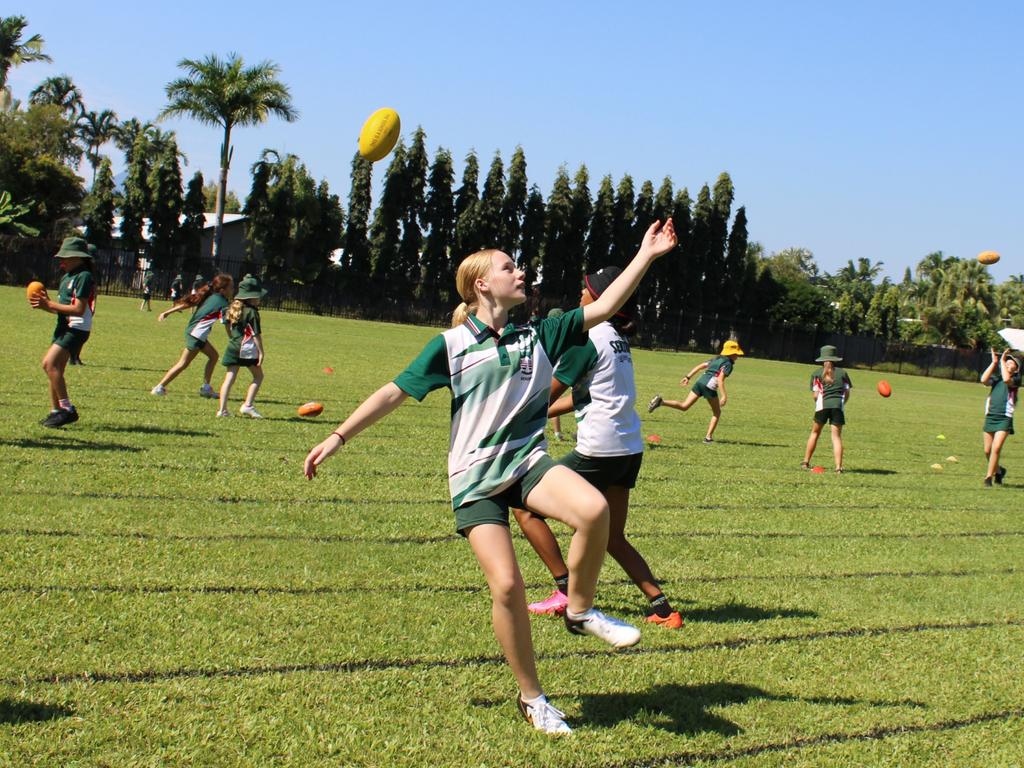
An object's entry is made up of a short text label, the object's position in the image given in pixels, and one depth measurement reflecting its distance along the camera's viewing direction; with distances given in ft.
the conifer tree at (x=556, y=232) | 190.08
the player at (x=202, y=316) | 46.37
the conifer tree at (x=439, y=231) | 181.16
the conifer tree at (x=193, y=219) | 173.78
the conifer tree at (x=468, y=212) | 181.06
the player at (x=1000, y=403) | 43.87
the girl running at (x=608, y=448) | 19.12
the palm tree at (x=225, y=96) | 154.61
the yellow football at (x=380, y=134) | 41.63
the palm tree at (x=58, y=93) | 261.03
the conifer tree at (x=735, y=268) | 211.00
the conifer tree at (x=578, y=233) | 192.03
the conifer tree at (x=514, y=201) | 184.55
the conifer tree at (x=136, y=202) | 170.09
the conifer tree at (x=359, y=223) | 179.42
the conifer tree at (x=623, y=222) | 196.24
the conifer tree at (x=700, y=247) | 205.57
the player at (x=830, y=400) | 44.32
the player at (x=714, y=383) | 51.03
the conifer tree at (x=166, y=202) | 169.78
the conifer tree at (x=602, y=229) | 194.39
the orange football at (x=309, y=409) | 41.09
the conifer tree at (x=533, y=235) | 189.98
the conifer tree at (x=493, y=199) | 182.60
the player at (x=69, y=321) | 34.06
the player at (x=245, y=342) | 43.11
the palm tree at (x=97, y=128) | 269.64
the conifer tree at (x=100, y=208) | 170.60
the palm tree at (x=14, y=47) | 194.39
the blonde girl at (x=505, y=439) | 13.74
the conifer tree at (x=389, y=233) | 177.88
